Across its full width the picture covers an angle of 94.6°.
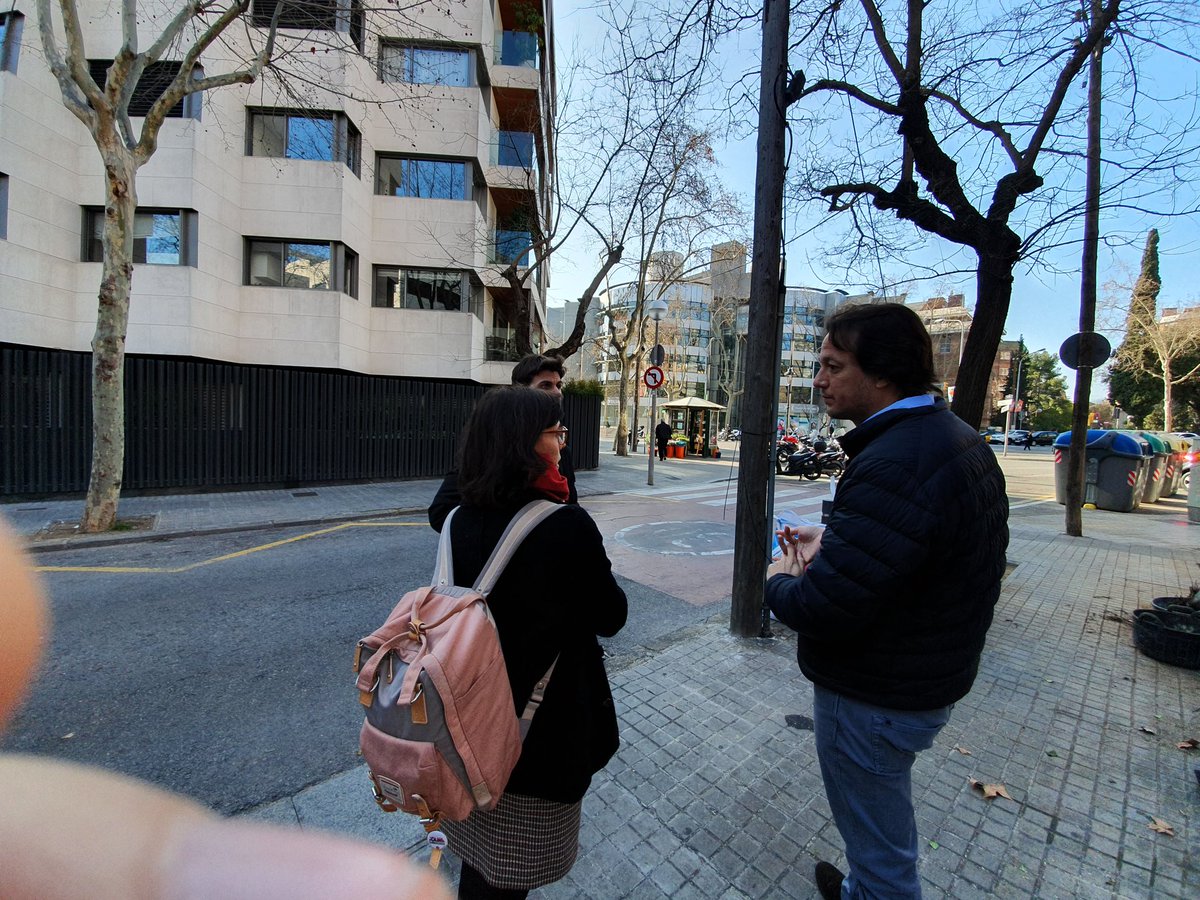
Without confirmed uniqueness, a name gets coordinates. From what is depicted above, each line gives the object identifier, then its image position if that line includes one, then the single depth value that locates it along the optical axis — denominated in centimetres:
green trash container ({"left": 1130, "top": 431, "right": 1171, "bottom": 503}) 1358
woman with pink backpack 151
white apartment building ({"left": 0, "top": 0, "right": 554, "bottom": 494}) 1214
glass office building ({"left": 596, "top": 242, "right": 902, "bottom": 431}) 2525
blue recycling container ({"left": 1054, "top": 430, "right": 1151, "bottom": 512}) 1193
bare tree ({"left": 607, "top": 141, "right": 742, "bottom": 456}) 1427
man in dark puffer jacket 149
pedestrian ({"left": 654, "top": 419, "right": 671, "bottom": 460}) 2311
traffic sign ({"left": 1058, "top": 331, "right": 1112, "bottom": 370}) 855
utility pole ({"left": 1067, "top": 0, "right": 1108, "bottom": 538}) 914
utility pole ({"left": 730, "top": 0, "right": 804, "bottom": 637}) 423
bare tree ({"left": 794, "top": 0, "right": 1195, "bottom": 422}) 516
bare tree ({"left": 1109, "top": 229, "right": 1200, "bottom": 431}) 2816
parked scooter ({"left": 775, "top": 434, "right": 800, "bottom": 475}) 1880
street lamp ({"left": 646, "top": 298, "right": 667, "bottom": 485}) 1933
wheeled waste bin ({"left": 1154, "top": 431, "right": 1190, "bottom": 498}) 1578
